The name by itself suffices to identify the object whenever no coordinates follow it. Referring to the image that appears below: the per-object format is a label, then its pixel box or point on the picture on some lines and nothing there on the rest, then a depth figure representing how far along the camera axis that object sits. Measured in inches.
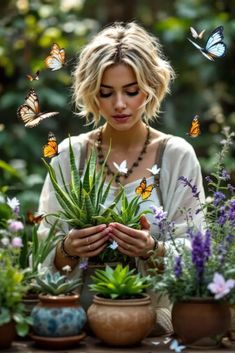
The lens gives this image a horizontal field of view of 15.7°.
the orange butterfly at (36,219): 141.7
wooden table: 119.2
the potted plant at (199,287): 118.6
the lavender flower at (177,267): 119.4
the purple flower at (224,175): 130.0
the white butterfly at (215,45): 135.0
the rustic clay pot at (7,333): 116.8
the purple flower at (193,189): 130.3
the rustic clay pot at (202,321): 118.9
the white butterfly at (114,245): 131.1
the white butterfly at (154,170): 140.8
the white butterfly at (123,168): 137.7
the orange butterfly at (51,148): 136.5
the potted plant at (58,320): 118.1
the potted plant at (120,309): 119.5
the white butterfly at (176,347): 119.2
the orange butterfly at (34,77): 132.9
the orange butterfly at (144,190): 135.6
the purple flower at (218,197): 128.6
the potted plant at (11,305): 115.1
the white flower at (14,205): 128.0
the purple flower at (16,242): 117.0
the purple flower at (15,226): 118.6
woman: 146.3
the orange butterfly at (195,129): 137.9
